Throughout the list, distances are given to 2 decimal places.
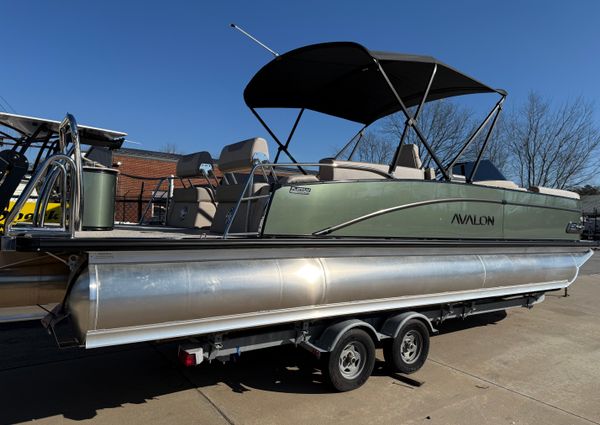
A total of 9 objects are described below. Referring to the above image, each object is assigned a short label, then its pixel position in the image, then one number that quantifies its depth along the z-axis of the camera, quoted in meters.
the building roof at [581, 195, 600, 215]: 43.50
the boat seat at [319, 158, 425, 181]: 4.77
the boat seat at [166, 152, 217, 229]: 6.19
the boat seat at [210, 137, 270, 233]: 4.79
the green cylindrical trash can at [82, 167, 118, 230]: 4.13
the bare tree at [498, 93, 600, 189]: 28.11
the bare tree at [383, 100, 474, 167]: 21.47
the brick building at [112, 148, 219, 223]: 19.83
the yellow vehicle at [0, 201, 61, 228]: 7.86
